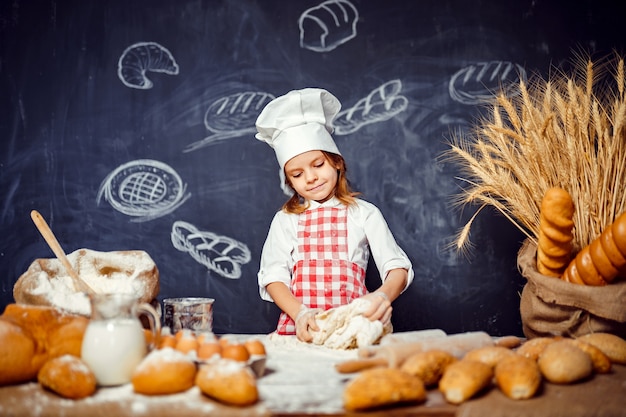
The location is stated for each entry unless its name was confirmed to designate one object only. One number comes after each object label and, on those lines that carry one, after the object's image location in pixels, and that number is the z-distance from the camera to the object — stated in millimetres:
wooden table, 943
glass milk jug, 1064
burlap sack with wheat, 1448
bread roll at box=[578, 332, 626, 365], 1244
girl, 2031
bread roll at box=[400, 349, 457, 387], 1058
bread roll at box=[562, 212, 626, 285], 1389
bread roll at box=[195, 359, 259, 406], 955
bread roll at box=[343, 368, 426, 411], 938
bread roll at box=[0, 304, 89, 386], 1056
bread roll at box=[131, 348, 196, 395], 1001
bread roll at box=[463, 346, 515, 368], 1101
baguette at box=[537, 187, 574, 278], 1428
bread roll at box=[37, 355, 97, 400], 990
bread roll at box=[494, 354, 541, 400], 1002
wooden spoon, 1420
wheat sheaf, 1620
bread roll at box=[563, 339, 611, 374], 1160
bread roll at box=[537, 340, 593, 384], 1071
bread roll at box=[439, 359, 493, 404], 981
